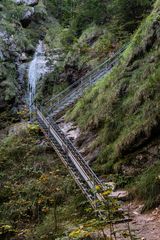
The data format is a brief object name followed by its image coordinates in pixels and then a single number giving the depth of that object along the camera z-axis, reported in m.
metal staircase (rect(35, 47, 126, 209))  11.30
